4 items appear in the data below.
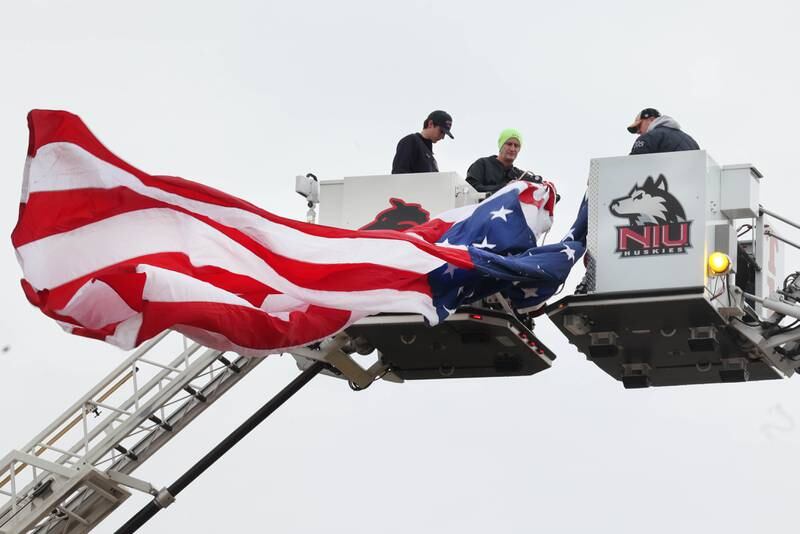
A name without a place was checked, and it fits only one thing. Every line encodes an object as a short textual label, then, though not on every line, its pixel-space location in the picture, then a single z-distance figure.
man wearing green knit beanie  35.12
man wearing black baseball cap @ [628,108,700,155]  33.66
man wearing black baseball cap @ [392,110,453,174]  35.25
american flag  29.34
